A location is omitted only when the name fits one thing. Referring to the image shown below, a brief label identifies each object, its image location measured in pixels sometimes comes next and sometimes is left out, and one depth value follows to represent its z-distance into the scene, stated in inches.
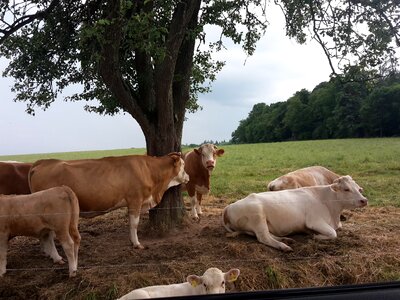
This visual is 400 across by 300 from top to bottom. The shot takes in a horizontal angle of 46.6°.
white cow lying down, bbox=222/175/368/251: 301.9
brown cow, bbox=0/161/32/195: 336.5
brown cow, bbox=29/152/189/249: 285.7
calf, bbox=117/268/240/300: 194.5
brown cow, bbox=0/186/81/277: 244.1
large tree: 288.0
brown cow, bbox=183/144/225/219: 388.8
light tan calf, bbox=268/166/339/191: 380.5
